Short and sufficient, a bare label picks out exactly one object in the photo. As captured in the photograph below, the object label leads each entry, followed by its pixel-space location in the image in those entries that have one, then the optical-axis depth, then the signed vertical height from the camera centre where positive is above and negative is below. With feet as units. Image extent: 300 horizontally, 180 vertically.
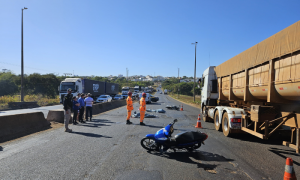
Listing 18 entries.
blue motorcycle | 20.59 -5.01
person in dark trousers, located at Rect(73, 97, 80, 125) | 38.59 -4.15
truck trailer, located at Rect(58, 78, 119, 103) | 90.99 -1.05
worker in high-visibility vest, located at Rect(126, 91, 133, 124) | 38.68 -3.40
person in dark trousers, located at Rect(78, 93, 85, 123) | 41.53 -4.36
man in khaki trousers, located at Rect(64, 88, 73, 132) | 31.42 -3.22
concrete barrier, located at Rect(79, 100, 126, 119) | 61.26 -6.98
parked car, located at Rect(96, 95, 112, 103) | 109.29 -6.54
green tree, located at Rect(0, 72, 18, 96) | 125.29 -1.47
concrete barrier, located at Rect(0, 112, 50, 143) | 26.91 -5.57
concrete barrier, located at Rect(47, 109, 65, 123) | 41.27 -5.87
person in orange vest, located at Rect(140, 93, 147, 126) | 37.52 -3.75
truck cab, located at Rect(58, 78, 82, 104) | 90.63 -0.62
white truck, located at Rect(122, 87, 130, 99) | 153.50 -4.62
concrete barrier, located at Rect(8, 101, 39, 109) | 77.92 -7.55
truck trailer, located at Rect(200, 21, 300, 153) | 17.90 -0.08
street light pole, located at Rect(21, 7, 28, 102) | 82.23 +6.85
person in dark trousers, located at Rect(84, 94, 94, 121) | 43.70 -3.60
